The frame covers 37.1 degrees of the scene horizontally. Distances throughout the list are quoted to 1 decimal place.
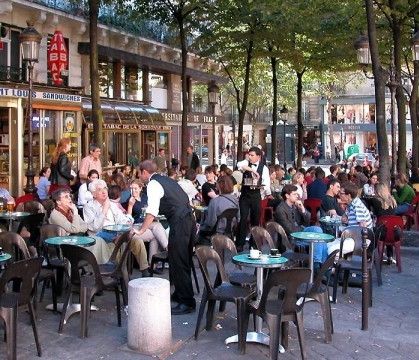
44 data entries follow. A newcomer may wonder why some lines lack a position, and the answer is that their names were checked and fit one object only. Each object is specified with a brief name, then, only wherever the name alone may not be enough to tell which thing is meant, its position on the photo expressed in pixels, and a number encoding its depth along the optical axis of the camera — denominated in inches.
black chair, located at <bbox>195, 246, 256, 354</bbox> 260.8
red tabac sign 795.4
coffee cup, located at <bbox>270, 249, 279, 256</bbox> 280.2
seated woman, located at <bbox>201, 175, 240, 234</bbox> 442.5
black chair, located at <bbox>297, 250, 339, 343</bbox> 270.4
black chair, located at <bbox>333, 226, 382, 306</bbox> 347.6
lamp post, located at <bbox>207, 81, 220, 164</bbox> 920.9
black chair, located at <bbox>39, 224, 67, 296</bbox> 323.6
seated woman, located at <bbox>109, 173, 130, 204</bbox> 480.7
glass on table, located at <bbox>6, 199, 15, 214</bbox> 434.0
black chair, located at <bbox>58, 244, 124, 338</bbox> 276.7
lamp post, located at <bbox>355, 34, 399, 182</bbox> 557.9
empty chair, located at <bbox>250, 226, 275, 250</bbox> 334.5
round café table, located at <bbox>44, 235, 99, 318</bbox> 297.9
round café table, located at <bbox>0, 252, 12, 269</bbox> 265.0
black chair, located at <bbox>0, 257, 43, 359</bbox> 233.8
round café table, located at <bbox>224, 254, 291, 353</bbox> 263.6
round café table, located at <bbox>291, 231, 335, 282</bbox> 333.7
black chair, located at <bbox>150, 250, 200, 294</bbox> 358.7
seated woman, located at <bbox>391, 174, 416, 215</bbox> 548.1
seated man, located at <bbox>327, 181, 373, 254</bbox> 379.9
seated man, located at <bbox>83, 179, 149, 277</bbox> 365.1
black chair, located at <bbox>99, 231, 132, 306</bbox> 301.0
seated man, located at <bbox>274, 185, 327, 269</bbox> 389.7
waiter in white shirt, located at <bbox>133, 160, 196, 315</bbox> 298.2
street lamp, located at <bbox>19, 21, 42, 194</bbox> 557.0
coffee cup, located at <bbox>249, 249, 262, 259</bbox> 272.1
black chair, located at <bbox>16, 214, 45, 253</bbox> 379.2
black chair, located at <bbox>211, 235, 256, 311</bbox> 297.9
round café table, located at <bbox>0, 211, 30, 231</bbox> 413.5
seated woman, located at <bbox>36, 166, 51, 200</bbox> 534.3
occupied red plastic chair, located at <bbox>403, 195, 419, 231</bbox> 541.0
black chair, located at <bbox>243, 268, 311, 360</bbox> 238.2
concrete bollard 249.1
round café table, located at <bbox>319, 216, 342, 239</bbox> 416.0
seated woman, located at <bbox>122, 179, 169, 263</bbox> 387.9
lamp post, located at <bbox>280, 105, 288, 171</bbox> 1179.9
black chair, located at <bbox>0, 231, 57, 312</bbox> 297.3
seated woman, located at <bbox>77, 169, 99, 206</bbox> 465.1
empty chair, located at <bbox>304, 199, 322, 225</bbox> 531.7
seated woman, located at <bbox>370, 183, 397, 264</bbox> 430.3
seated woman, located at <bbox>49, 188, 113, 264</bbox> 338.3
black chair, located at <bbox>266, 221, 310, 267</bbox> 349.5
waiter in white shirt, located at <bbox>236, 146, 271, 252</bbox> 450.3
